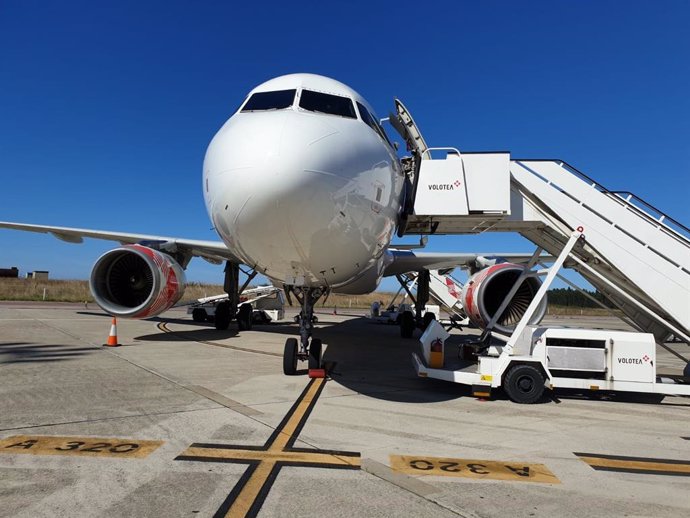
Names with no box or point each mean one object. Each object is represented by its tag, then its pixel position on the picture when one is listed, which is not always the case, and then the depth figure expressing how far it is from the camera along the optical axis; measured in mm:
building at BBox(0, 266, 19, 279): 55794
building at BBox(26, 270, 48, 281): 56469
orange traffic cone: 11055
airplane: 4895
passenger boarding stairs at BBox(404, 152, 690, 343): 7125
